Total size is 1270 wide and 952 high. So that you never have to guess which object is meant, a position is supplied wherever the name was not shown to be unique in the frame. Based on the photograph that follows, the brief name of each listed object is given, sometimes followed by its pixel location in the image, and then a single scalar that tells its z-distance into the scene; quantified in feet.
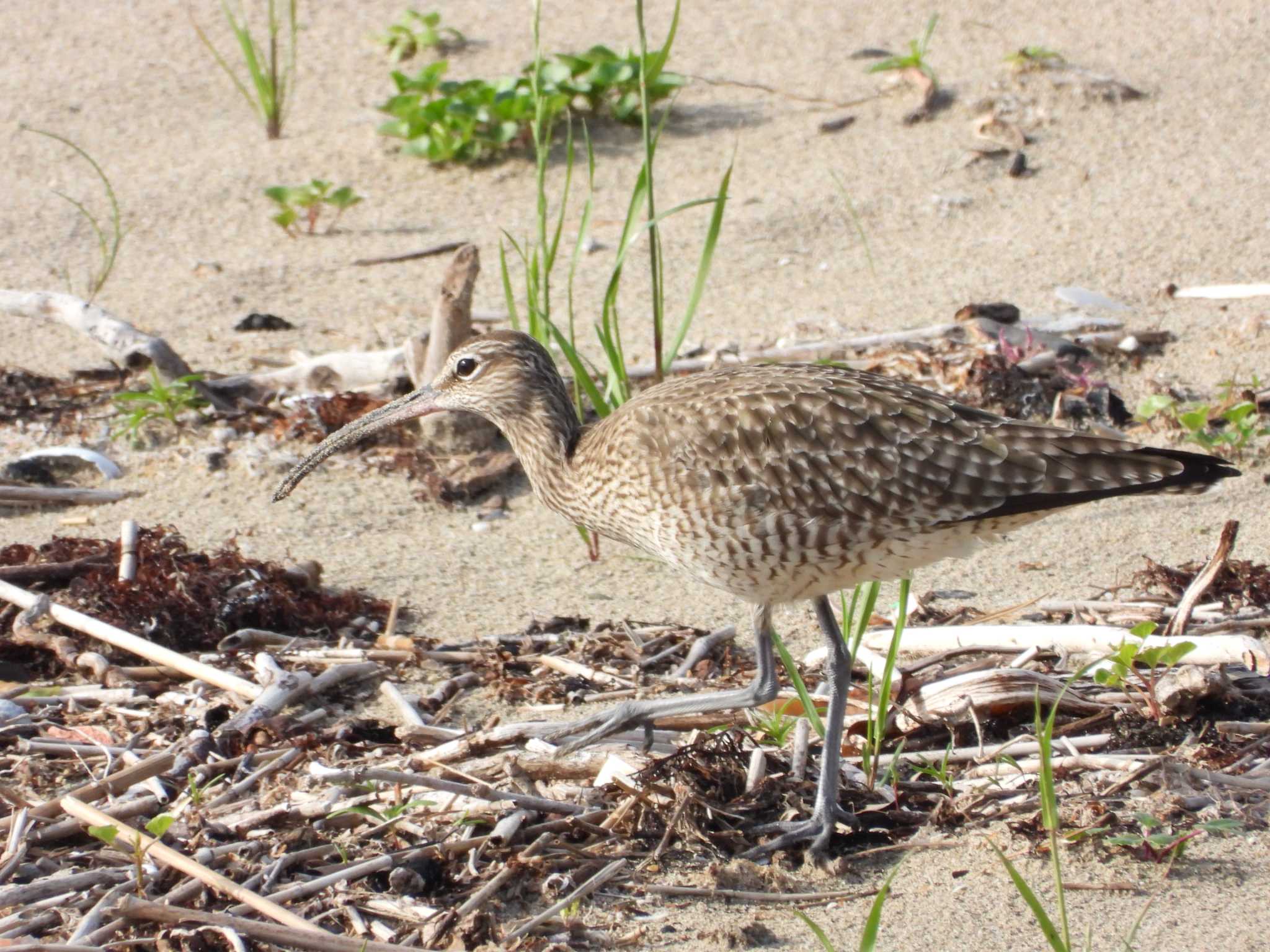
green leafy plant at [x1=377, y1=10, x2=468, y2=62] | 71.36
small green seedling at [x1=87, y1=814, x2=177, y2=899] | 25.04
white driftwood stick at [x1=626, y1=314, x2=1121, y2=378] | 48.16
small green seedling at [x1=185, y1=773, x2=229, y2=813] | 28.30
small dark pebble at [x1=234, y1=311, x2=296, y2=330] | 53.67
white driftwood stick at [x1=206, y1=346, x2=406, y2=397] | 48.16
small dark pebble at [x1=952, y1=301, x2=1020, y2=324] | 49.78
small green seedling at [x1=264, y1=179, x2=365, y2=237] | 58.49
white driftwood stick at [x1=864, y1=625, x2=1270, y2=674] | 31.55
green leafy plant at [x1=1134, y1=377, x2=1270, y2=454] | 40.96
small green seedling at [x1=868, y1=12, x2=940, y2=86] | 65.82
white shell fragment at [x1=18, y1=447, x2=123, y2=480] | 45.09
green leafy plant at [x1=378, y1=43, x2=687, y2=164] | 62.08
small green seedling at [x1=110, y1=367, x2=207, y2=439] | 45.65
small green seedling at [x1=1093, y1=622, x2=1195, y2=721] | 28.09
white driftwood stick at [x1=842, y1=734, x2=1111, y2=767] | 29.84
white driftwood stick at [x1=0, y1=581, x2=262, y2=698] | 32.94
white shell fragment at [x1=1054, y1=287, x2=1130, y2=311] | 51.75
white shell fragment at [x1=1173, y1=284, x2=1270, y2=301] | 51.13
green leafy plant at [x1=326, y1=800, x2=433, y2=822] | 27.09
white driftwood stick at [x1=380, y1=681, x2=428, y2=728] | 32.14
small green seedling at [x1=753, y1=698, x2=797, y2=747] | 30.96
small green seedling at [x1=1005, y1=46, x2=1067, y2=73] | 66.03
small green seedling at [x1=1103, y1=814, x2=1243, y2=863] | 26.48
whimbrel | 29.48
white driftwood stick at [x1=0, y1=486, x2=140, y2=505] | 42.88
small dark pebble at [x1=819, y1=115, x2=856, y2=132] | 66.28
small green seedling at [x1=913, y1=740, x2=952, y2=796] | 28.68
